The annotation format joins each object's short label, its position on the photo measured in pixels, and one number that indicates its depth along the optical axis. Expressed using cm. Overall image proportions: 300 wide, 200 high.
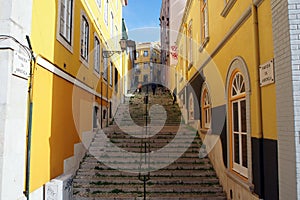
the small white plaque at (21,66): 399
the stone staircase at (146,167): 618
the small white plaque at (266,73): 366
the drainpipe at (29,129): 439
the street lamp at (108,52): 1036
